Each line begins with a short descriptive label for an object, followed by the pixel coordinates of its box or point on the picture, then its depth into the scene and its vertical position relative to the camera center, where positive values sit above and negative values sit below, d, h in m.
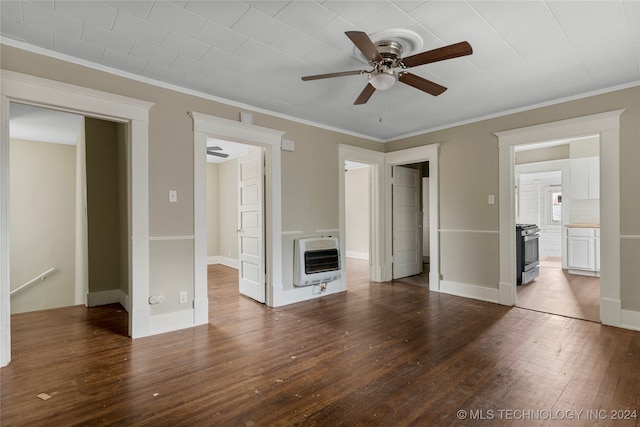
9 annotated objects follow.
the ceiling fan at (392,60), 1.99 +1.07
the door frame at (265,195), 3.40 +0.25
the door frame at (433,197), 4.80 +0.25
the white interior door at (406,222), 5.65 -0.16
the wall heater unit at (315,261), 4.24 -0.64
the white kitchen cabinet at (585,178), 5.96 +0.66
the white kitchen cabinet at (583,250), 5.72 -0.71
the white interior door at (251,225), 4.16 -0.14
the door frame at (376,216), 5.36 -0.03
